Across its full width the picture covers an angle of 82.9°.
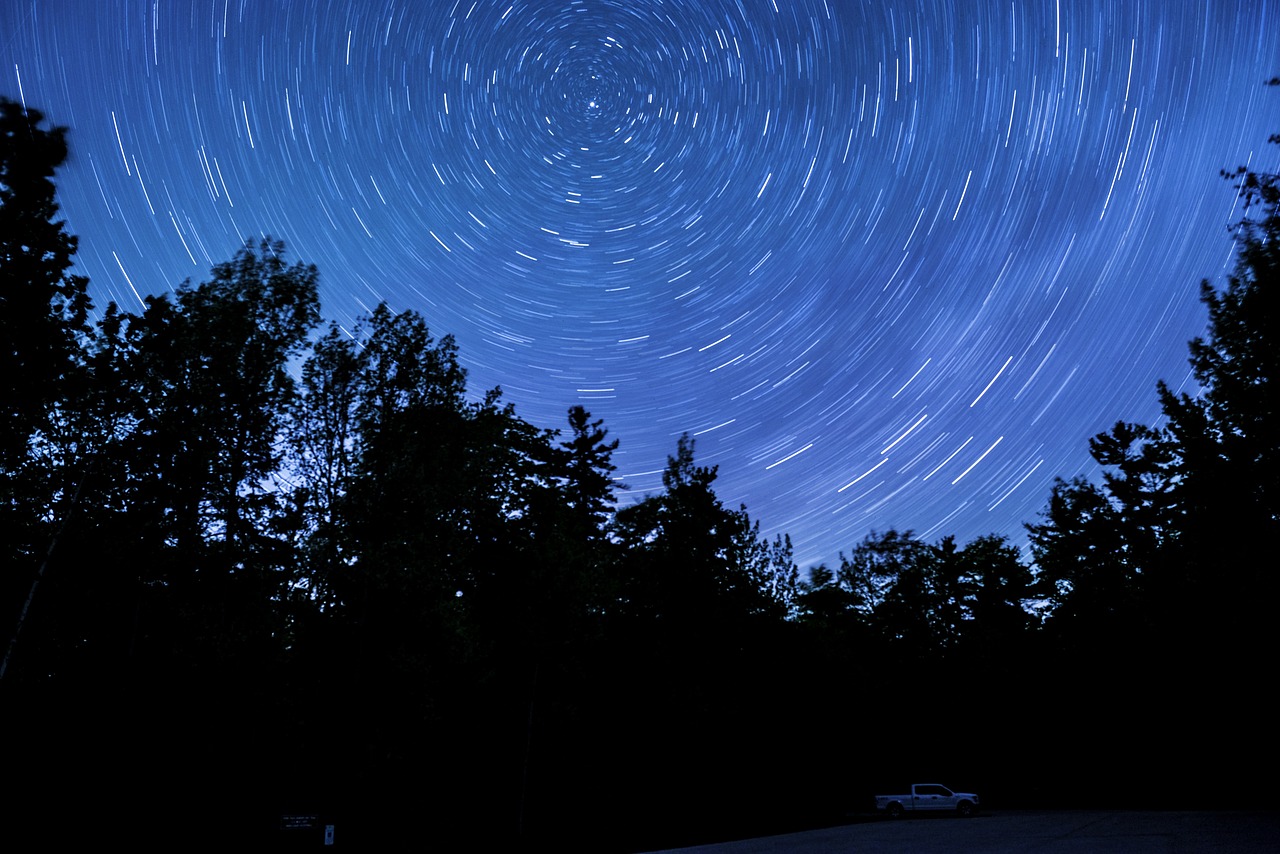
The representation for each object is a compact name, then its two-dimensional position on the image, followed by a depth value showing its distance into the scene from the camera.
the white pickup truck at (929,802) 37.44
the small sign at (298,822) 14.40
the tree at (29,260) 13.62
